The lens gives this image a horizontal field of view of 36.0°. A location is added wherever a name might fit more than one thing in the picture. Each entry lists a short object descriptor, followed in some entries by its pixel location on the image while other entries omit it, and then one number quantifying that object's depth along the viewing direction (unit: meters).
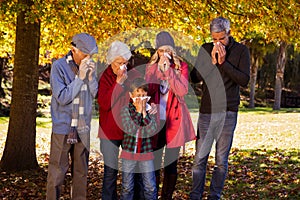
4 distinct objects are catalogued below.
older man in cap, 5.11
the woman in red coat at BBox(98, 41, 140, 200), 5.40
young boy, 5.36
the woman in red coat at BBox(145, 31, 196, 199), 5.57
